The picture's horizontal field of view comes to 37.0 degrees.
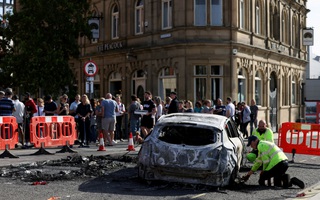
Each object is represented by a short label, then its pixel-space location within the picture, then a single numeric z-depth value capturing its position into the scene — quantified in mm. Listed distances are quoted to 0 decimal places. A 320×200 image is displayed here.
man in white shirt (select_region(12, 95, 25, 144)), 16766
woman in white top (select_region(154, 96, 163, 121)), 18500
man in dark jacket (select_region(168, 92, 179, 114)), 16309
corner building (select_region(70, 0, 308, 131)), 25578
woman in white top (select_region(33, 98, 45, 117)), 18203
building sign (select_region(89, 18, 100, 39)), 26031
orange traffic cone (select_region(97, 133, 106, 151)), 16031
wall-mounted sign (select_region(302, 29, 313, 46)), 35906
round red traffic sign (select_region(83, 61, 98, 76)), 19586
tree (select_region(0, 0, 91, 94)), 24453
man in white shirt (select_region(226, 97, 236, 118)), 20961
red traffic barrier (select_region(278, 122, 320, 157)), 14336
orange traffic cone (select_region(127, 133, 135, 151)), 15414
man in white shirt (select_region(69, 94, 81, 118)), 18684
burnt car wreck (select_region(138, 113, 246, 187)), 9180
